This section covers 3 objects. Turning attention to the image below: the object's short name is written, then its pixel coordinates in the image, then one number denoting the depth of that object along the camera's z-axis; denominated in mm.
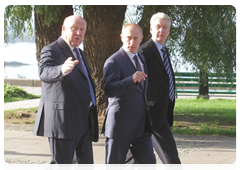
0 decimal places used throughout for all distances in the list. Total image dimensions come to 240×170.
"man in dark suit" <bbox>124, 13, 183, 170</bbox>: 7660
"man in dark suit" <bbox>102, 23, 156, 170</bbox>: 6855
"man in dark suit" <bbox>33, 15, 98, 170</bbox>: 6332
